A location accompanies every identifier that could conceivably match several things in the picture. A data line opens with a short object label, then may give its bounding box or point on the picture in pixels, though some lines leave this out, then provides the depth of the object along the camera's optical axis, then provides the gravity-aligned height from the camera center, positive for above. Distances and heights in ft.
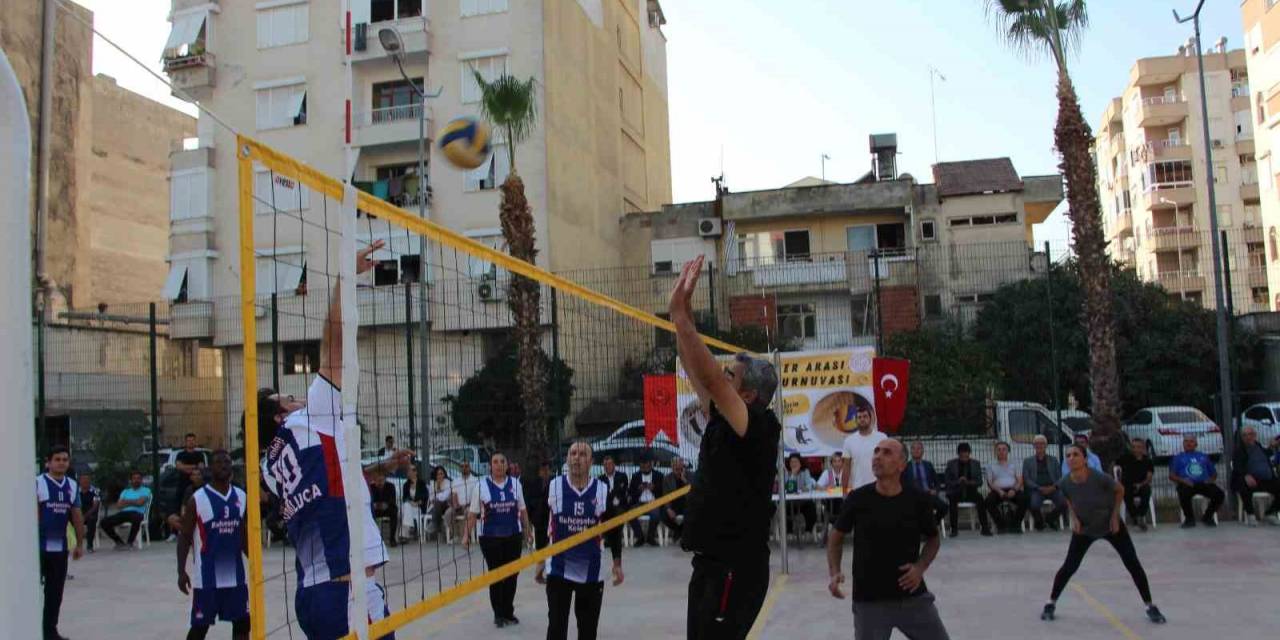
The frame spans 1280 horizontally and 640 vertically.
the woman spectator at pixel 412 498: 50.70 -5.59
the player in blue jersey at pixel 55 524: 28.19 -3.60
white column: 7.80 +0.06
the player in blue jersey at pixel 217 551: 23.34 -3.58
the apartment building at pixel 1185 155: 174.19 +32.77
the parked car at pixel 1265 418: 74.38 -5.21
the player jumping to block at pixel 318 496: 14.05 -1.46
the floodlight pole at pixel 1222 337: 50.83 +0.66
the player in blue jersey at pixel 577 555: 22.16 -3.74
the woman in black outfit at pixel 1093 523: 28.02 -4.46
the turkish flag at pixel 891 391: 44.11 -1.14
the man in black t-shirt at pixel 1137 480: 48.12 -5.72
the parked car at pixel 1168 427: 73.82 -5.35
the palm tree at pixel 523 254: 52.26 +7.81
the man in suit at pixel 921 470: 47.80 -4.85
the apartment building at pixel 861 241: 94.07 +12.87
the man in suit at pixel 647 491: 48.60 -5.45
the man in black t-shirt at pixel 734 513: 14.23 -1.94
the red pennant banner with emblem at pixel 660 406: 39.52 -1.22
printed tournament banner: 41.32 -1.13
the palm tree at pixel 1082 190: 53.93 +8.82
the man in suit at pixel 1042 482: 49.32 -5.80
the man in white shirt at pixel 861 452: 29.73 -2.44
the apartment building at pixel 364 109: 98.27 +26.64
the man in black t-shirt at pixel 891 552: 17.95 -3.24
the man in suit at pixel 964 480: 49.67 -5.63
